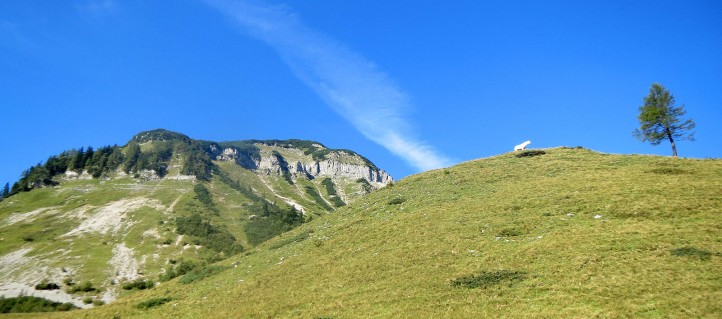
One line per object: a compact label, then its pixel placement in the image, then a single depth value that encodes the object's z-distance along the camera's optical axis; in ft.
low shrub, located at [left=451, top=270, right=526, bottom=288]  82.99
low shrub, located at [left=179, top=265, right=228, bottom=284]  150.17
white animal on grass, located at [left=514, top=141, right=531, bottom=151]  249.55
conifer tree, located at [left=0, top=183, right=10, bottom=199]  568.16
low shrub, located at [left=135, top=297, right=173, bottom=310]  124.16
